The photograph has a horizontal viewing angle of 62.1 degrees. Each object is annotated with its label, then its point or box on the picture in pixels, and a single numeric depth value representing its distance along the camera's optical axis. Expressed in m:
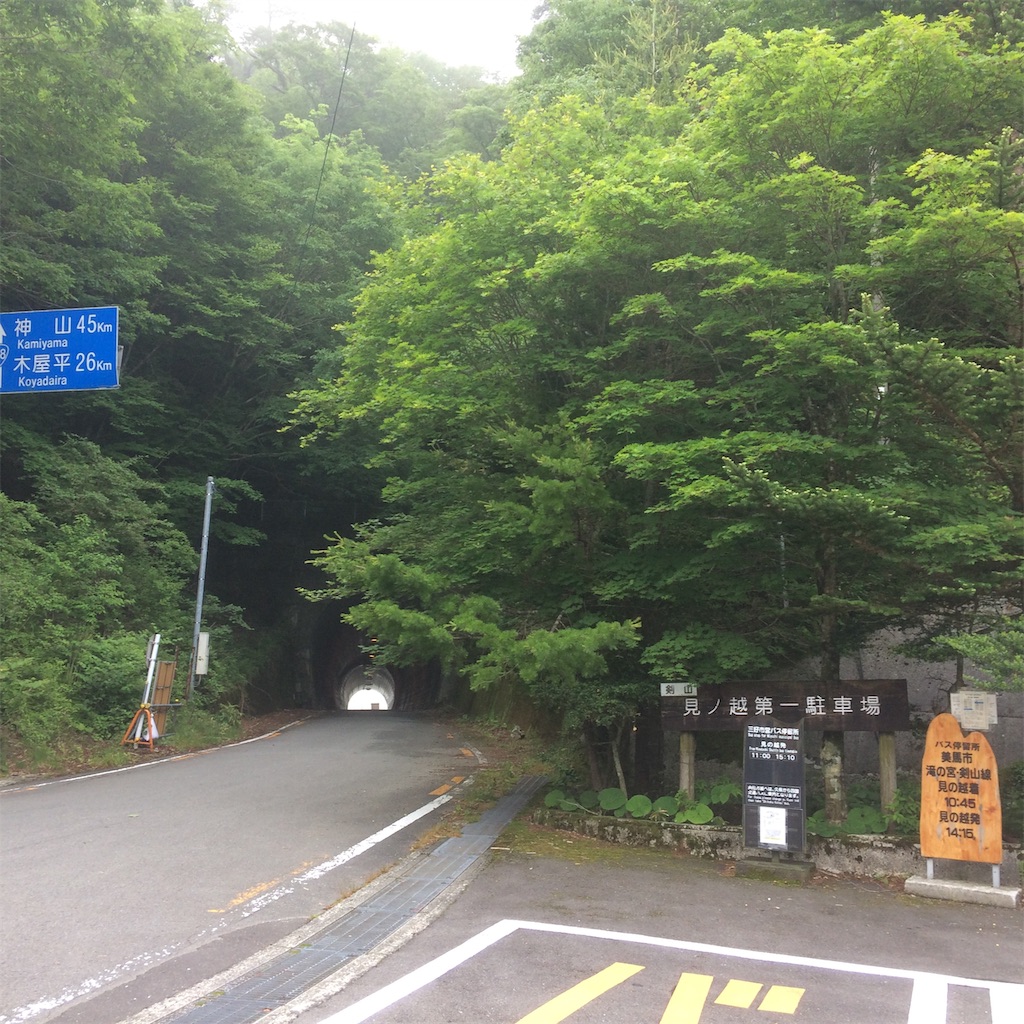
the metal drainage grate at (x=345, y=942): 4.69
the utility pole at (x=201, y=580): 19.00
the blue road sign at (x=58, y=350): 9.77
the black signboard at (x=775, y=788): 8.14
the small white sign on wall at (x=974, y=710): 7.85
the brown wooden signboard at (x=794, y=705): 8.70
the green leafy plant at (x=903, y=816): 8.59
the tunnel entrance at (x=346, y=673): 34.53
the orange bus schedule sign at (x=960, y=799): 7.63
